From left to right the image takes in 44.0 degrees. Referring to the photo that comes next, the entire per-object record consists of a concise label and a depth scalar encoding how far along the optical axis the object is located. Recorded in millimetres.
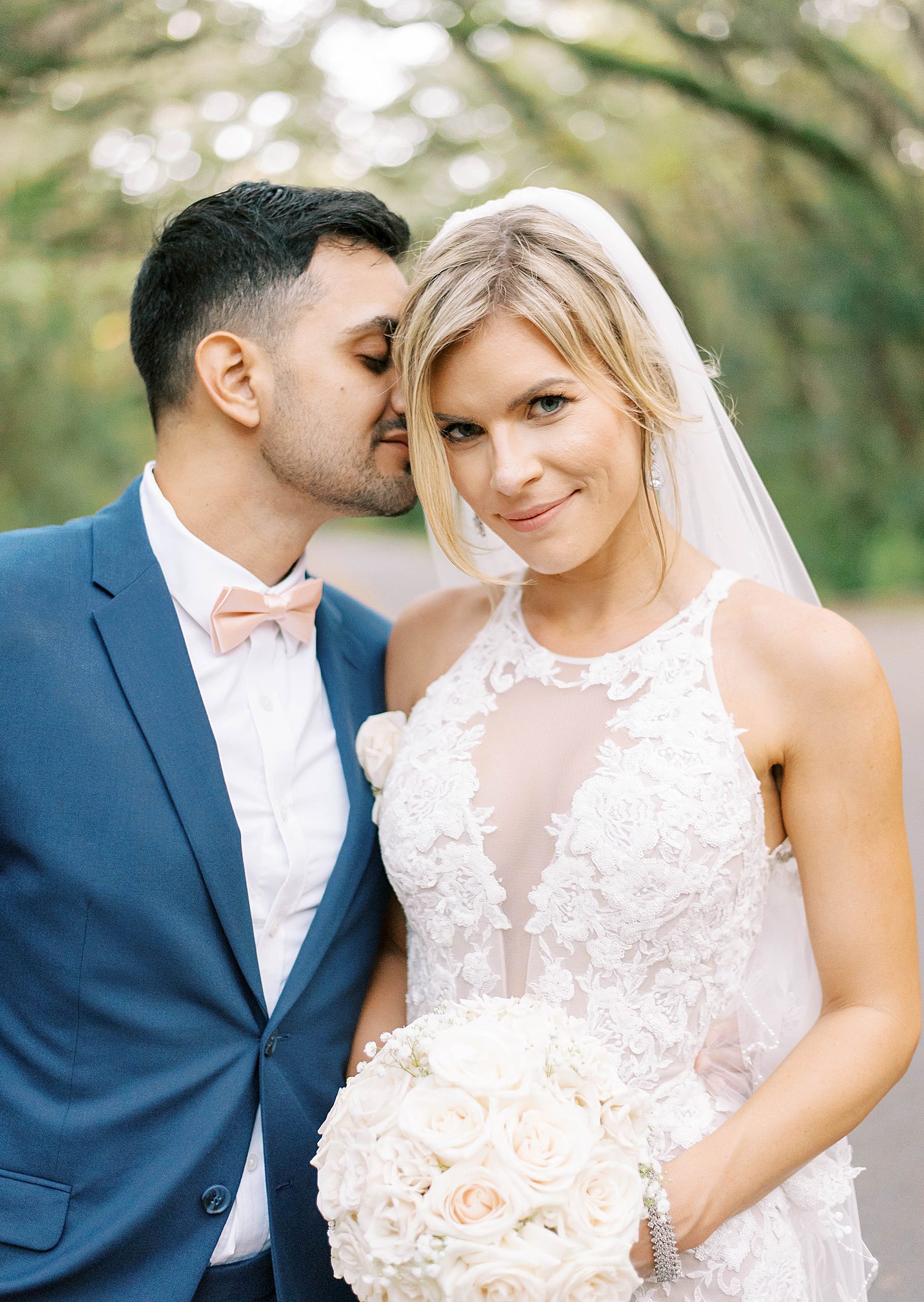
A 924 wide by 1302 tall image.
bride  2094
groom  2068
